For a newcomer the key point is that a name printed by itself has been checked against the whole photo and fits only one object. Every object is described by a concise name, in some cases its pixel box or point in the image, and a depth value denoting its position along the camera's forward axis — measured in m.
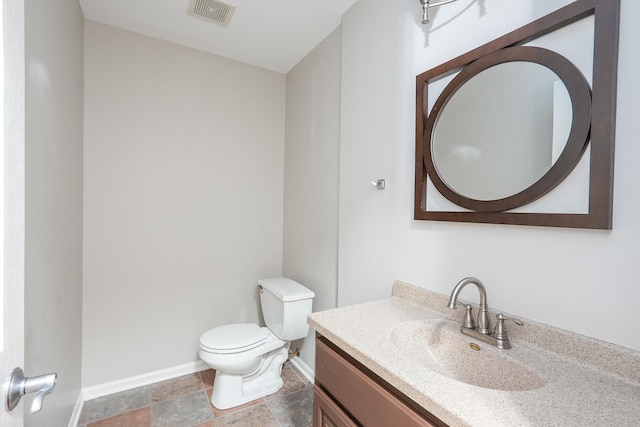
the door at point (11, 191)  0.47
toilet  1.80
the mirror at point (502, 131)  0.92
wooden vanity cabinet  0.77
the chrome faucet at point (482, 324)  0.94
